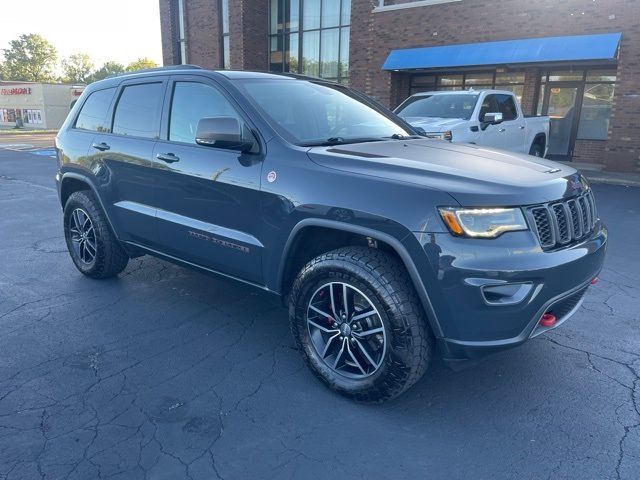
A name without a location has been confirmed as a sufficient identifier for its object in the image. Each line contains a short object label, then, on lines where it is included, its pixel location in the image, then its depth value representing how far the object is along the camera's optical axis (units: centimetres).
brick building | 1340
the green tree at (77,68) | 10425
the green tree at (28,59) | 9344
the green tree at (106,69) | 9862
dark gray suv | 257
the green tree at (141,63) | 10271
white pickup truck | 914
